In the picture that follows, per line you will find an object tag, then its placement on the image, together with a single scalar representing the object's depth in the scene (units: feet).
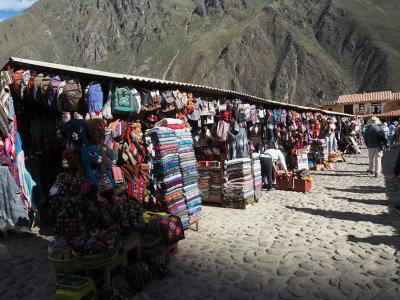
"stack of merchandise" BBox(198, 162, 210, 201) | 22.85
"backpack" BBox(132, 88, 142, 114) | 16.40
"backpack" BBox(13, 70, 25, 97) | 17.06
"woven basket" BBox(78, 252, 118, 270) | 9.95
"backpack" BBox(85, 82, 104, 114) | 15.06
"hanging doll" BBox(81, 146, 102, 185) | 10.62
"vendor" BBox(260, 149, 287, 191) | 27.35
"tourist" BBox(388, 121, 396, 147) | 64.90
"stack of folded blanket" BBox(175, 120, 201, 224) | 17.55
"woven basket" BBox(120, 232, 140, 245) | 11.47
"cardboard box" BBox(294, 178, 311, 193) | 26.18
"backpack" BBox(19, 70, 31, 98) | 16.98
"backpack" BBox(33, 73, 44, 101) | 16.33
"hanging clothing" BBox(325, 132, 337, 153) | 43.62
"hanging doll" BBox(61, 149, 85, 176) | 10.71
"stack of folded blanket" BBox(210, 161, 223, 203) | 22.41
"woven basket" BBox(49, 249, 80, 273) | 10.26
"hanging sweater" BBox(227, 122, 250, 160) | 22.63
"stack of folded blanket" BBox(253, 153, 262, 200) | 23.15
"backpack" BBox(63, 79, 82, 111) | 15.12
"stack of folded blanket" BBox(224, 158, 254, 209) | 21.44
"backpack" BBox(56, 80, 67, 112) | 15.35
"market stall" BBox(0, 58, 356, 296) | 10.54
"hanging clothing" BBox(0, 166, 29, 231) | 17.51
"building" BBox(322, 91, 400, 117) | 140.56
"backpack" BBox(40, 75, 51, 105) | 16.08
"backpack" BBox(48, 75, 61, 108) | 15.66
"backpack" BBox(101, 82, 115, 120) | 15.35
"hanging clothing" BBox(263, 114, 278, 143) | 30.81
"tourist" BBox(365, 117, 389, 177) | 30.83
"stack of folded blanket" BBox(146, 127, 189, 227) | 16.12
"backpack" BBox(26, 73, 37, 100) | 16.63
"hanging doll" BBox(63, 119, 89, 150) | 11.00
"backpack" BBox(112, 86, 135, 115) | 15.40
